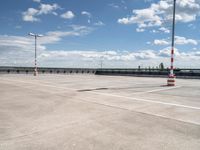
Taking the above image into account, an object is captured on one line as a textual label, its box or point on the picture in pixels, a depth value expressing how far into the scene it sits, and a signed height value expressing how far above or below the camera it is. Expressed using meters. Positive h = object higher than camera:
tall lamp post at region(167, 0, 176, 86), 17.22 -0.40
